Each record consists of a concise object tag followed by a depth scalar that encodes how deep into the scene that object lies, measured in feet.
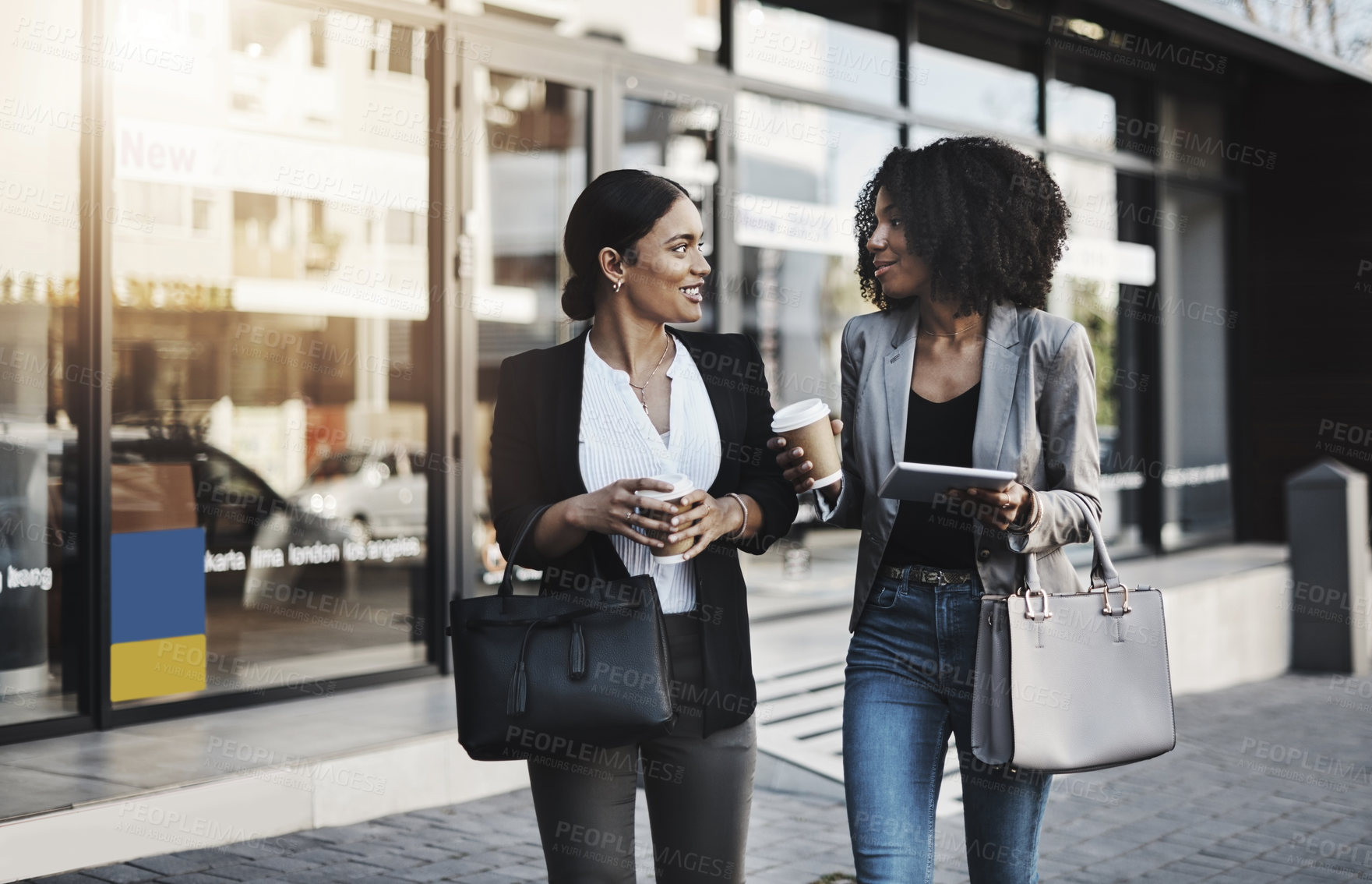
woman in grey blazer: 8.63
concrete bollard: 30.58
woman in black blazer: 8.09
